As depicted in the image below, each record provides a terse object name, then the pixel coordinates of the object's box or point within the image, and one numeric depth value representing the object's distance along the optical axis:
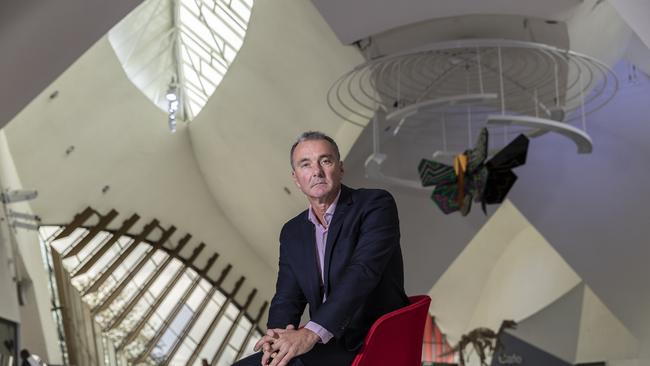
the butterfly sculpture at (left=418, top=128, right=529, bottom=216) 12.88
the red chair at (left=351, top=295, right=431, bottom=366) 2.36
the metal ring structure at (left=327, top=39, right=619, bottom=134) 12.89
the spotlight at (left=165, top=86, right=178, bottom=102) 17.89
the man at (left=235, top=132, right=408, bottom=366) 2.38
